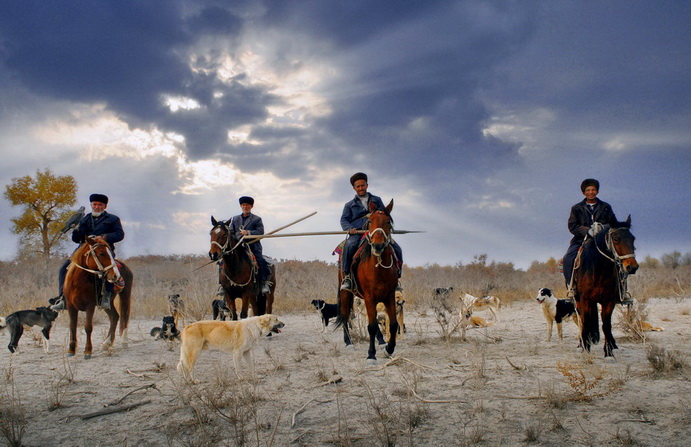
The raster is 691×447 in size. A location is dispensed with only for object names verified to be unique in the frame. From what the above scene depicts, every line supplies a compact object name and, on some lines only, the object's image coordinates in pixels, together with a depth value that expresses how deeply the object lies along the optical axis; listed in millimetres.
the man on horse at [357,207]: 8695
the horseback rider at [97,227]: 9102
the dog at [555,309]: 9672
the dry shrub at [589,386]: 4902
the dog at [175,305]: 12534
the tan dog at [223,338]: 6094
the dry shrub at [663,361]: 5902
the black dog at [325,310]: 11680
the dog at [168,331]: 9594
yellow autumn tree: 38438
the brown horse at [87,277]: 8453
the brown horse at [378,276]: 7153
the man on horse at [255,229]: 11016
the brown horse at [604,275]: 7113
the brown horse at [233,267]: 9438
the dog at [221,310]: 11012
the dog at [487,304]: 13760
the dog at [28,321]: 8859
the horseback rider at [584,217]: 8230
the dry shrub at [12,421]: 4191
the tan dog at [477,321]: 11528
